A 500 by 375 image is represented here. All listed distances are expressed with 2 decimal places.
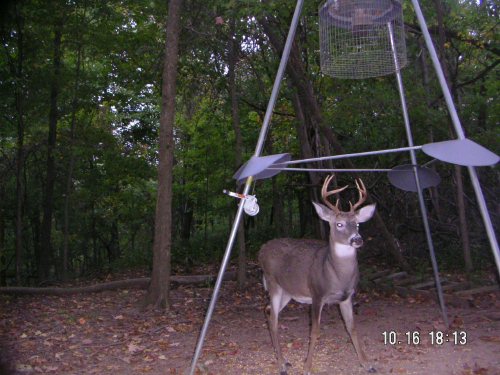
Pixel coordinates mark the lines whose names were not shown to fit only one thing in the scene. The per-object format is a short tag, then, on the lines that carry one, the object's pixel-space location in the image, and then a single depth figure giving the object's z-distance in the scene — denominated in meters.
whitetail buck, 5.23
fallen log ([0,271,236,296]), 9.57
